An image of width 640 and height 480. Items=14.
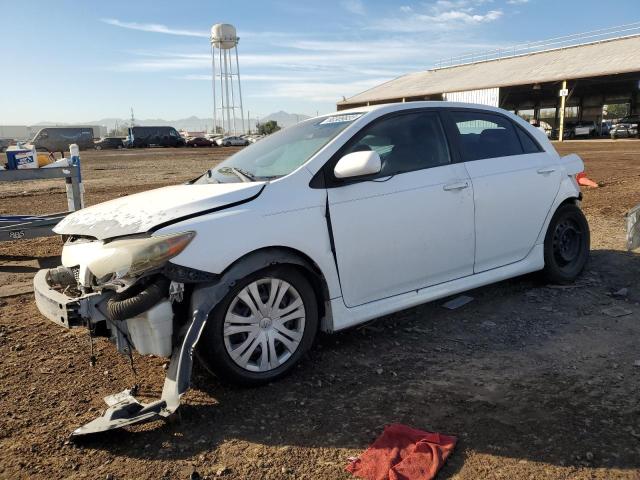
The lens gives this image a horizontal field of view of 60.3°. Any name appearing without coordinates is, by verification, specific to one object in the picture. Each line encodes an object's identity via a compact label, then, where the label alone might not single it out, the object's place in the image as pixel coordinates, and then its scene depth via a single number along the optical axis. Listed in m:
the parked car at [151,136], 56.88
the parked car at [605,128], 45.53
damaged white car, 3.08
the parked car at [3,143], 53.05
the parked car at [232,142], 57.31
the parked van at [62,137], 52.94
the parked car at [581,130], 42.66
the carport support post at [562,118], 37.72
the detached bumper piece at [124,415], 2.86
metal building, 37.88
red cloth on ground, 2.51
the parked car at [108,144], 58.34
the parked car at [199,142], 57.01
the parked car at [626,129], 37.41
